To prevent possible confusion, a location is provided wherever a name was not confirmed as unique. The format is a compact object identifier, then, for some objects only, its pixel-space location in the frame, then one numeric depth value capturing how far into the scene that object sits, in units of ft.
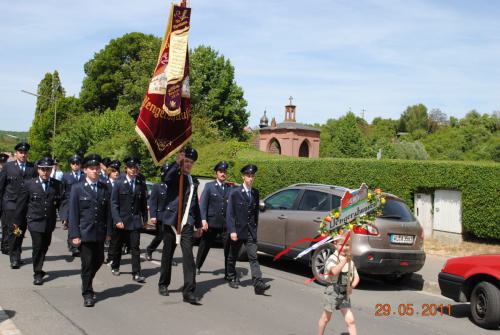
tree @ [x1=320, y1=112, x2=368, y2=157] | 228.43
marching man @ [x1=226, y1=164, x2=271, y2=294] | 27.22
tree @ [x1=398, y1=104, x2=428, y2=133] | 370.14
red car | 21.56
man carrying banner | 23.82
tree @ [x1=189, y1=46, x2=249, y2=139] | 178.09
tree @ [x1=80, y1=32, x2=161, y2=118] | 184.24
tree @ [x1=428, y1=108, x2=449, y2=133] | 370.73
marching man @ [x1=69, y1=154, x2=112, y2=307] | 23.12
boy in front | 17.17
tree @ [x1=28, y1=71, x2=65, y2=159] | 195.70
